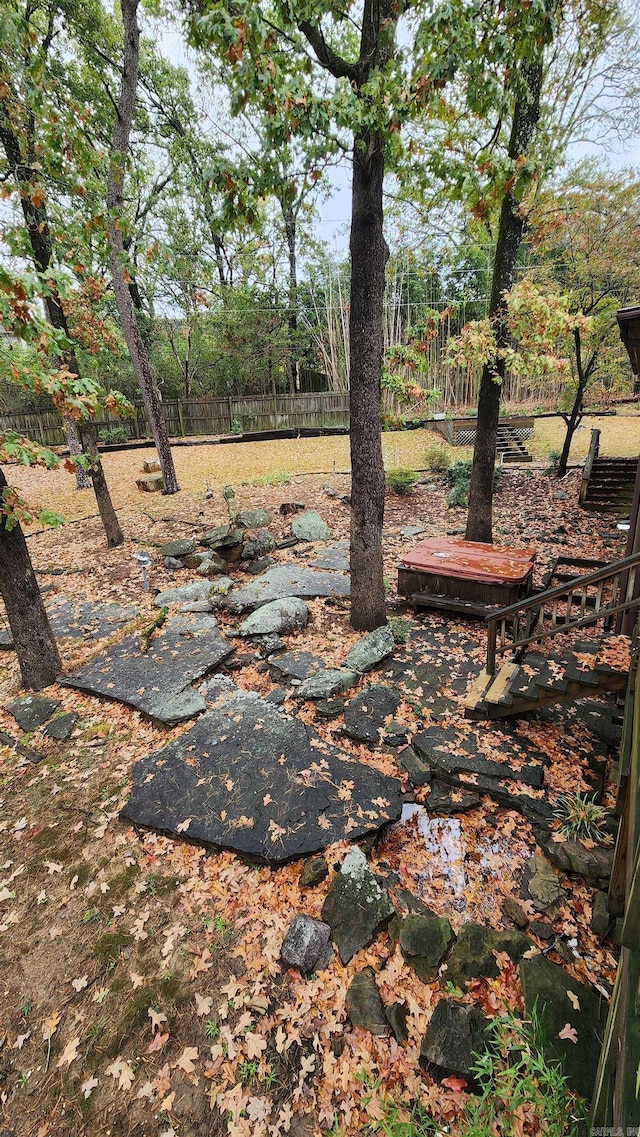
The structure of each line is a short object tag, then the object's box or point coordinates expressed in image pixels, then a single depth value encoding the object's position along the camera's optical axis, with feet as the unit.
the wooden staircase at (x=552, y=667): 12.34
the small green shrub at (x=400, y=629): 18.31
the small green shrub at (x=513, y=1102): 6.28
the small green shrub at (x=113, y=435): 54.39
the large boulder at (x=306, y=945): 8.45
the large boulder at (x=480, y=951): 8.07
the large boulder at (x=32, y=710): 14.55
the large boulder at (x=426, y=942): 8.28
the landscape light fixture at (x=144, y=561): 22.30
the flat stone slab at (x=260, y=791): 10.71
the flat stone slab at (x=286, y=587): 20.51
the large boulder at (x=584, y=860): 9.57
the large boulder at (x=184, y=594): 21.01
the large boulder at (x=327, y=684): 15.06
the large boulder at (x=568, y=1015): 6.76
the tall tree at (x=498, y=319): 18.71
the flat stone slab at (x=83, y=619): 18.86
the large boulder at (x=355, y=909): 8.75
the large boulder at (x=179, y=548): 24.83
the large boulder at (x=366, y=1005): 7.63
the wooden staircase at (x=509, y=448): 45.68
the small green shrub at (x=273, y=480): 38.11
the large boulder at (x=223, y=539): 25.08
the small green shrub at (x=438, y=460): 41.81
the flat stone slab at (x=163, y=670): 14.87
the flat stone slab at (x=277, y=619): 18.33
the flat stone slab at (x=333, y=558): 23.94
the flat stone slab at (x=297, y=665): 16.19
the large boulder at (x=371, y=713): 13.52
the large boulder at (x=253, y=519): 28.09
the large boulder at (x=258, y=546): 25.05
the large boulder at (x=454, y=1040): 6.98
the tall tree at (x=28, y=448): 10.52
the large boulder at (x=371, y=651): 16.42
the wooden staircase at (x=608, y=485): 32.60
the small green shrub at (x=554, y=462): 39.73
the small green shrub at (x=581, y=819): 10.46
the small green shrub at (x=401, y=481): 35.81
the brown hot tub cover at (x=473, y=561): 18.38
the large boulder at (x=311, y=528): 27.68
